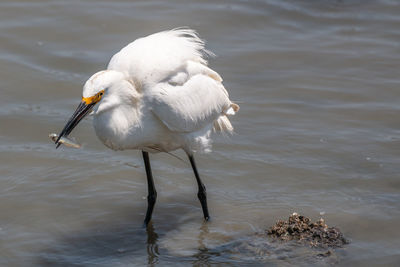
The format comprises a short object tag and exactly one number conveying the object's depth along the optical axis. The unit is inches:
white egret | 381.7
